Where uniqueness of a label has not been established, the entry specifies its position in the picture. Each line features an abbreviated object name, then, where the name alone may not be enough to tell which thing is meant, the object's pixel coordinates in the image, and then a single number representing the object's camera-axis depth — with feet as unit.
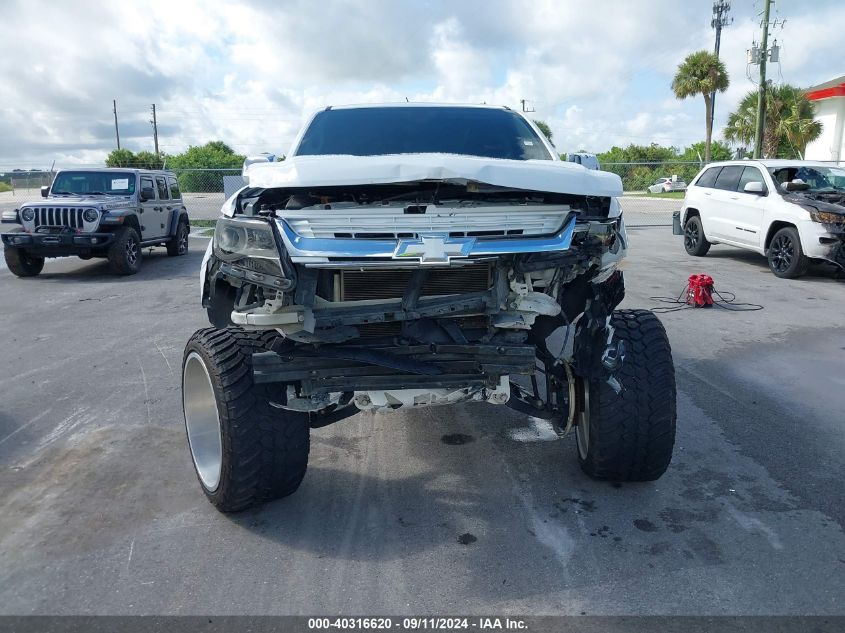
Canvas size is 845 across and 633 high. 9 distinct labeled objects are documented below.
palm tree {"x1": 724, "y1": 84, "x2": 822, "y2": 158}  102.12
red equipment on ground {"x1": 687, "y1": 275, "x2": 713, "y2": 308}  27.58
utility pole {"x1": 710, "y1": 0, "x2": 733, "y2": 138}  154.40
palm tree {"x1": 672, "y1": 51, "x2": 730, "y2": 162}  122.42
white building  104.94
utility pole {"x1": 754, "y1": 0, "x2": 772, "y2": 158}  81.25
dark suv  37.01
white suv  32.40
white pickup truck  9.68
